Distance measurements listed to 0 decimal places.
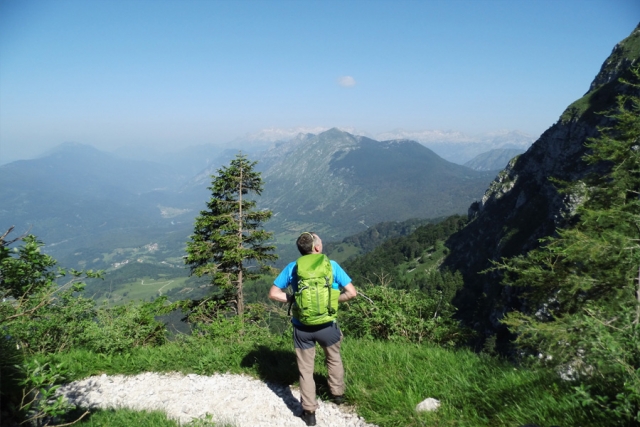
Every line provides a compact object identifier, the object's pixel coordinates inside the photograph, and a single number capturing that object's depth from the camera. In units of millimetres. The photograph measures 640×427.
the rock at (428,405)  4230
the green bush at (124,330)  7645
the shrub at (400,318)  7070
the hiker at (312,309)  4480
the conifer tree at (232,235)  18547
